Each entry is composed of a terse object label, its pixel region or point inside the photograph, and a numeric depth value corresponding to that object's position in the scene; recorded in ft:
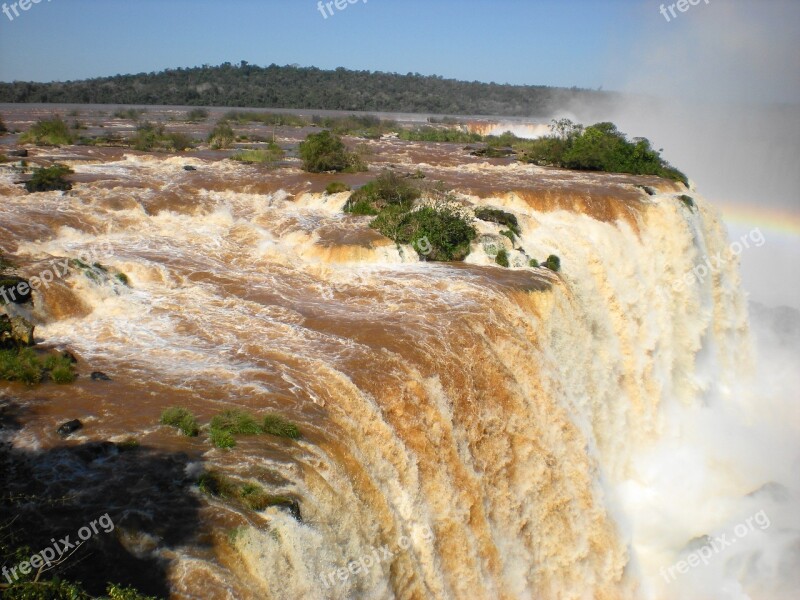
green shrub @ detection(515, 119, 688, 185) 95.25
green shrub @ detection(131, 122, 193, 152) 100.94
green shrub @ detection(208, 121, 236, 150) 112.94
